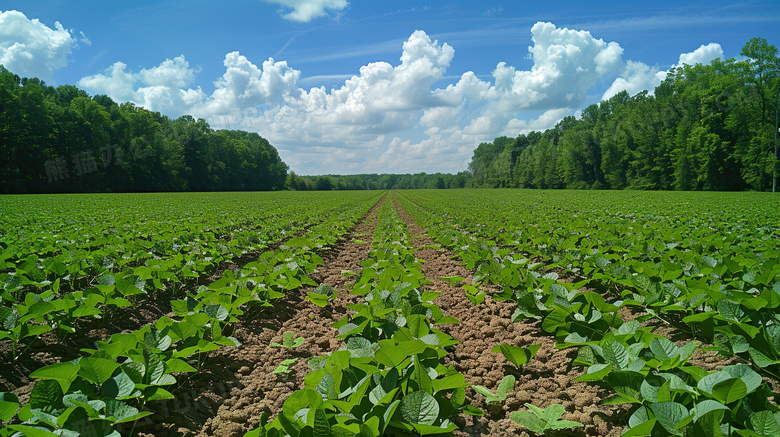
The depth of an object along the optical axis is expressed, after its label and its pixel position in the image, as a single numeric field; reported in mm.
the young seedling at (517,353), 2473
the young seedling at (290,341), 3480
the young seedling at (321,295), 3910
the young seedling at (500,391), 2428
